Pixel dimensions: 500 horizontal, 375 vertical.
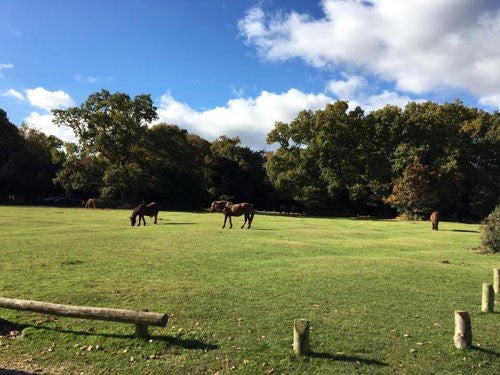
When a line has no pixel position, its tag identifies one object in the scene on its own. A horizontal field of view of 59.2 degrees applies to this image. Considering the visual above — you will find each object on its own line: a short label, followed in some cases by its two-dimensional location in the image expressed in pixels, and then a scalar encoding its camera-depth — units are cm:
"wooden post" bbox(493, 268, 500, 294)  1045
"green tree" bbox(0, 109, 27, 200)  5862
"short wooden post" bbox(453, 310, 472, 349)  670
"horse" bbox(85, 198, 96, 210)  5159
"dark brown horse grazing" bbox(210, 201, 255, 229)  2675
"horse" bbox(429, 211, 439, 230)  2966
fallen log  674
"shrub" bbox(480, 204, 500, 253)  1812
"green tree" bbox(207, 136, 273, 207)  6241
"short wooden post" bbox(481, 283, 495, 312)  874
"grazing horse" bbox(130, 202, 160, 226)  2693
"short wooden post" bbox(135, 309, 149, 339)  709
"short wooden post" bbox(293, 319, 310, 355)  632
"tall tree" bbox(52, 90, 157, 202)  5347
